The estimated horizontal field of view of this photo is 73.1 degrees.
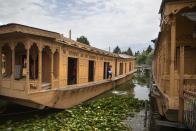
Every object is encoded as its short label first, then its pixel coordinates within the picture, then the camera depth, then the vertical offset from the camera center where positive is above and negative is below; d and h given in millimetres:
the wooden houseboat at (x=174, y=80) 3856 -443
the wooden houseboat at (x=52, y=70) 5738 -242
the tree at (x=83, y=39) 44519 +9151
